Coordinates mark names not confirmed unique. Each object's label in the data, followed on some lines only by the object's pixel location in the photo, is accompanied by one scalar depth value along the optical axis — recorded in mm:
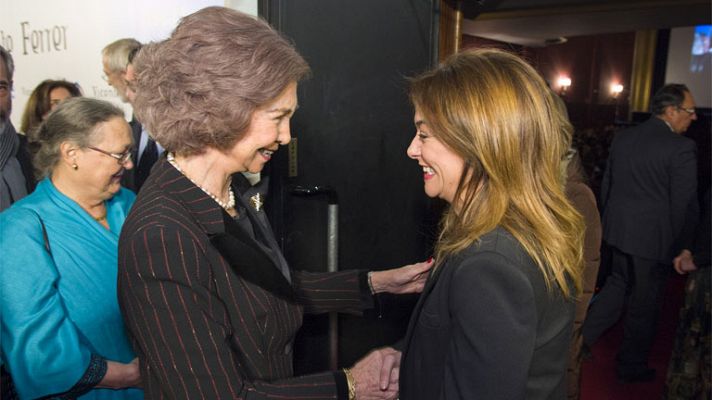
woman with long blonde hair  935
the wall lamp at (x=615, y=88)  10238
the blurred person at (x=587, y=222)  2025
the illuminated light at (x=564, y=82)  9570
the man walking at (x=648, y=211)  3391
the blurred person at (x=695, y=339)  2467
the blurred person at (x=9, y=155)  1437
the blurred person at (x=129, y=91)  1876
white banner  1663
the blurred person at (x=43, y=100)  1679
